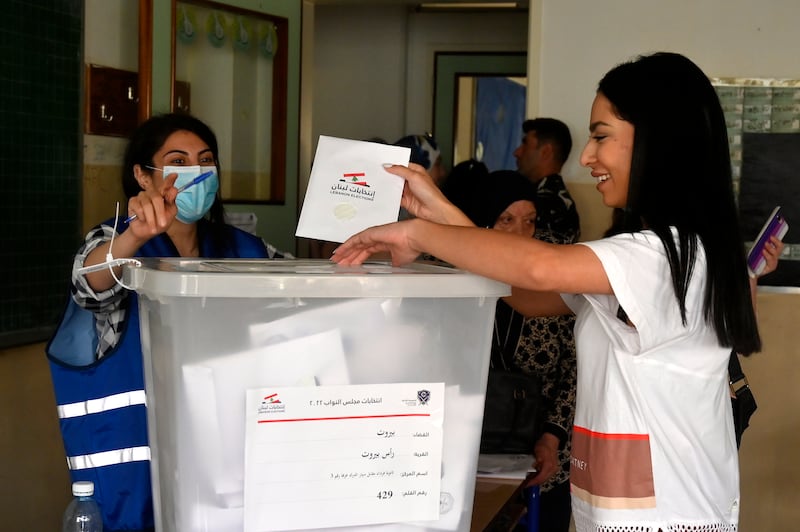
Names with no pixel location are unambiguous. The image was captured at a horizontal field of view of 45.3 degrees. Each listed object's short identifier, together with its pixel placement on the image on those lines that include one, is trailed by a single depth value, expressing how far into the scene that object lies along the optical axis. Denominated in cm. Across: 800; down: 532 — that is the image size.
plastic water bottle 127
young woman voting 128
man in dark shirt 320
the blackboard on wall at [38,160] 257
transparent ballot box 102
